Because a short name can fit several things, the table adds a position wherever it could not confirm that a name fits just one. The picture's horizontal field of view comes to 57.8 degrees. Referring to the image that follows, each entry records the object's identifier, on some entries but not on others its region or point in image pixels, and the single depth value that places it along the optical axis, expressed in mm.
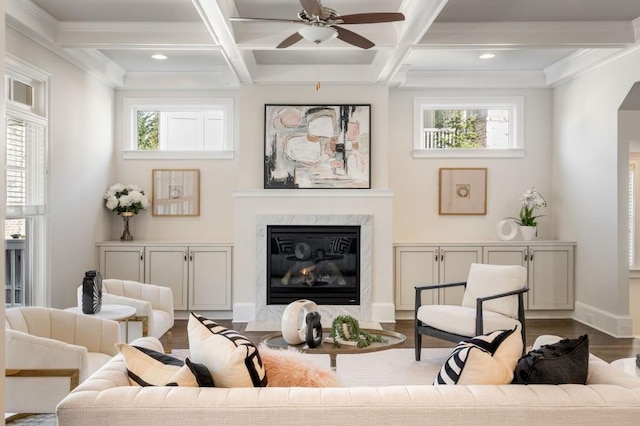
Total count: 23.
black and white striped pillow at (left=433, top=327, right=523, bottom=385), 2027
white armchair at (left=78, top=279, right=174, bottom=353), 4688
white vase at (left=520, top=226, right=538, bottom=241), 6629
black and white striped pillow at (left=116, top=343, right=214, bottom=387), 1993
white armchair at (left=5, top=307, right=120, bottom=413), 2943
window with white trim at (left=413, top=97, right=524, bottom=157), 6953
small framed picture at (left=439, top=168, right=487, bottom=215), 6934
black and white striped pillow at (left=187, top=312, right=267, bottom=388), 1980
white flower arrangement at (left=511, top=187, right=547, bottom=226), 6640
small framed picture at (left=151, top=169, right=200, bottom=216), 6887
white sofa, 1806
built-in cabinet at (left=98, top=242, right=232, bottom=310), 6379
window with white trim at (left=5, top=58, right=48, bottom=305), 4605
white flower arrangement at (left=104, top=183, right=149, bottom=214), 6469
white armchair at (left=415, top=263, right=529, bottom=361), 4246
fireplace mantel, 6293
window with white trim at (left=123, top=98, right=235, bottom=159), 6922
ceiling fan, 3451
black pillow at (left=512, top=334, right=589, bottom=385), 1997
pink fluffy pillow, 2049
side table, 3895
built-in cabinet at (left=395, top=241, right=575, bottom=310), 6496
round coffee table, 3438
